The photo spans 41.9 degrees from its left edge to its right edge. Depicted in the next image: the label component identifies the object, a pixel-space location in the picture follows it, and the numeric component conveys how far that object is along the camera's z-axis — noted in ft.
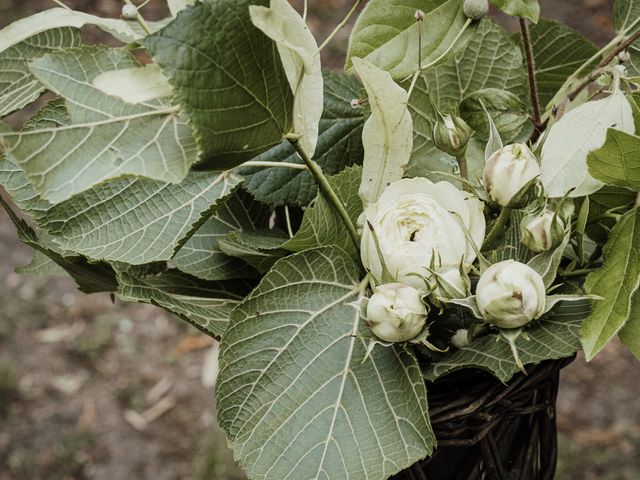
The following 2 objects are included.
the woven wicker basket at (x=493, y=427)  1.68
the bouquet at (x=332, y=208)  1.40
